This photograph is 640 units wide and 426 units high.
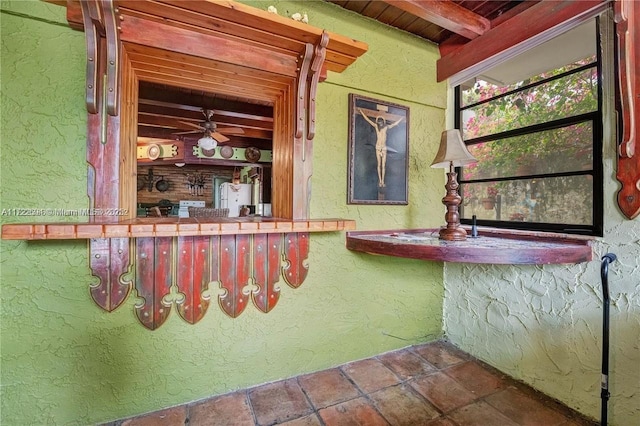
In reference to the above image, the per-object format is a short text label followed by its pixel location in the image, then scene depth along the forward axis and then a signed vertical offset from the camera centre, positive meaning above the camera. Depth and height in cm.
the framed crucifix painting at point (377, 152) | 182 +42
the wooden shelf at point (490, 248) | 127 -18
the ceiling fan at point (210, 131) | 315 +103
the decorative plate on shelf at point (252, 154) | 458 +97
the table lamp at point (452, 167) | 160 +28
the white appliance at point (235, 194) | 604 +39
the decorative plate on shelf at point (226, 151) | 465 +103
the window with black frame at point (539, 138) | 150 +48
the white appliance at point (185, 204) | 572 +16
